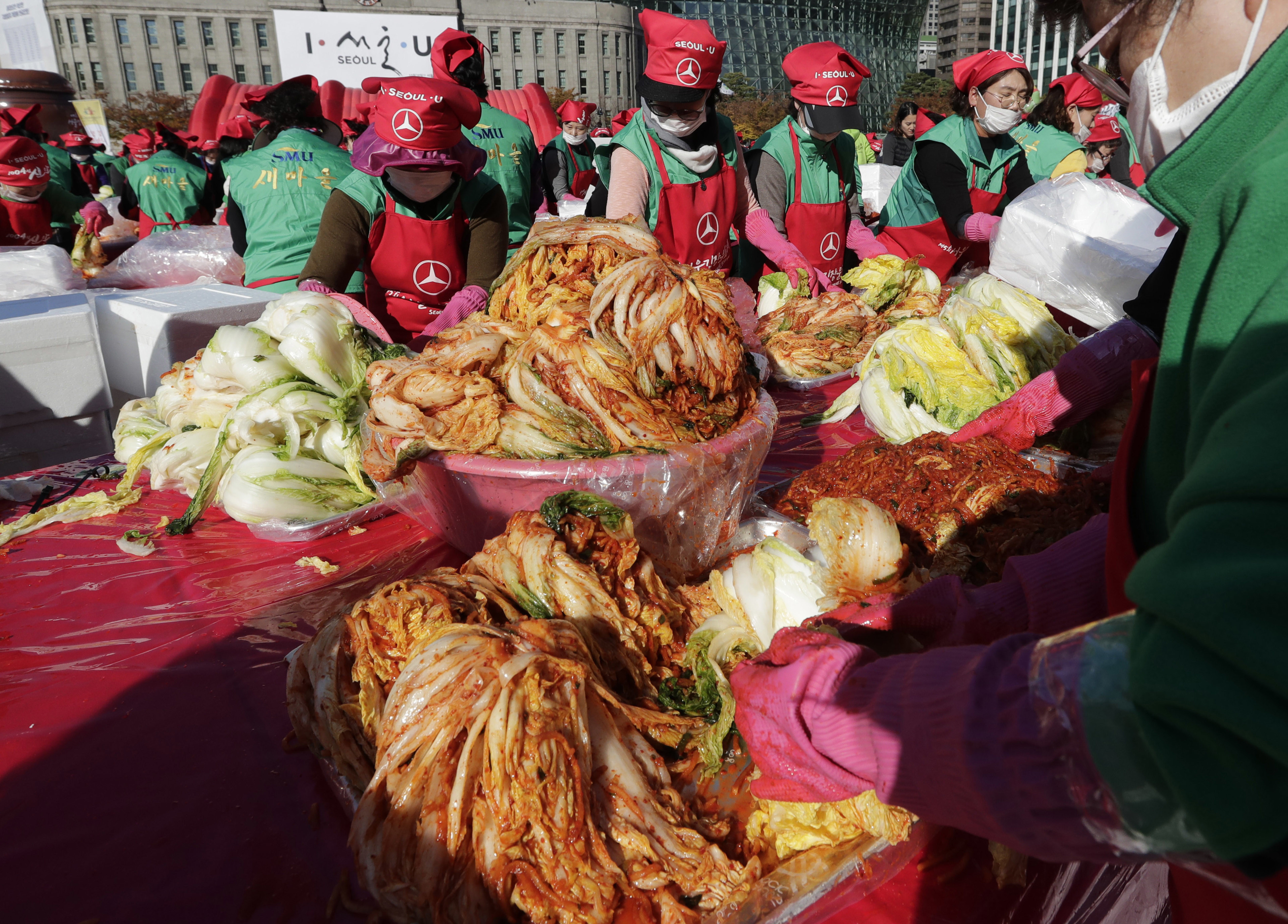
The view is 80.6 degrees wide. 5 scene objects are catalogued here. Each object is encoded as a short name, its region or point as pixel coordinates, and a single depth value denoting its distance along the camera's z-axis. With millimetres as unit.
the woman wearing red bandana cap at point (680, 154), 4473
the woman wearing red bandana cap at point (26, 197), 7875
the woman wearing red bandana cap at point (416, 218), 3824
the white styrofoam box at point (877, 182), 13047
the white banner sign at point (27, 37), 37969
